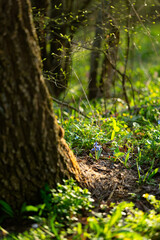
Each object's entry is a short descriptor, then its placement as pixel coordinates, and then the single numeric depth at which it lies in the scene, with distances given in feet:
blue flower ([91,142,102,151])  10.77
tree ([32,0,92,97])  12.44
